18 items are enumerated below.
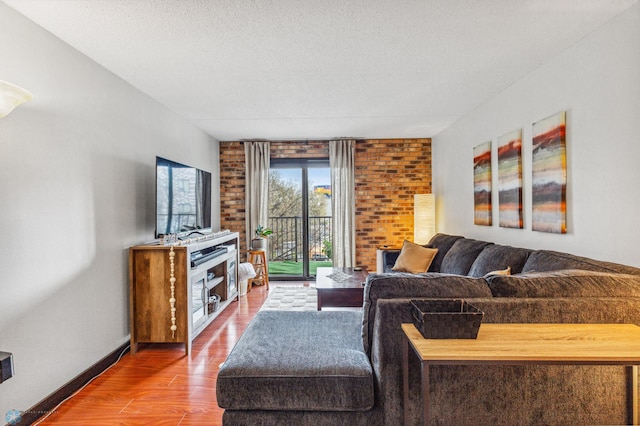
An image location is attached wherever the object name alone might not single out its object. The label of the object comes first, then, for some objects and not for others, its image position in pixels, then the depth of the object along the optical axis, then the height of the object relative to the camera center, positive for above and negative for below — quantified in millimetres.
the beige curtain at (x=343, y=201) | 5473 +182
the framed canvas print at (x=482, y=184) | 3580 +287
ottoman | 1521 -746
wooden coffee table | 3223 -777
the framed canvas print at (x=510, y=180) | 2992 +279
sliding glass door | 5684 -71
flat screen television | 3111 +170
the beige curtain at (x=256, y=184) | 5512 +479
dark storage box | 1272 -423
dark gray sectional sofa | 1424 -708
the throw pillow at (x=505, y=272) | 2255 -411
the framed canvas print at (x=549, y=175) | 2449 +259
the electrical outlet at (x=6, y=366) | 1137 -500
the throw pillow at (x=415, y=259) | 3875 -549
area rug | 4109 -1121
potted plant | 5211 -384
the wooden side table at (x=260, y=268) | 5297 -843
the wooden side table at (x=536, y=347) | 1117 -478
